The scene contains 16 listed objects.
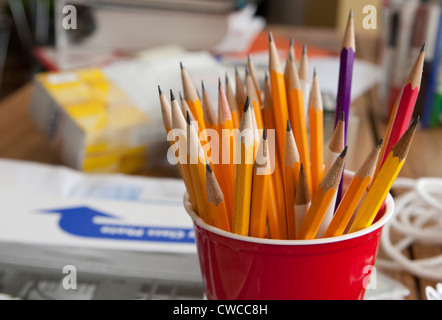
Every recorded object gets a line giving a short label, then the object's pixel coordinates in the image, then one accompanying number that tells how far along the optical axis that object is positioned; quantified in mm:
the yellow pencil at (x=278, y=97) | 224
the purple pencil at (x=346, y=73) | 218
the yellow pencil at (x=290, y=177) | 198
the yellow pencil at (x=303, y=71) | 238
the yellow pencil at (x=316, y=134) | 233
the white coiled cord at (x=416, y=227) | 328
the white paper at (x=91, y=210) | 346
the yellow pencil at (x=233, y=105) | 231
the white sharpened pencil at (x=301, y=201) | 199
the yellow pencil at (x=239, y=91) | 239
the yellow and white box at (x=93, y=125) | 441
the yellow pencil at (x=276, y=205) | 218
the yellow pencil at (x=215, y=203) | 198
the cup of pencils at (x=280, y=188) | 197
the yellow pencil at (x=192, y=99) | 220
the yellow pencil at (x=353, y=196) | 193
